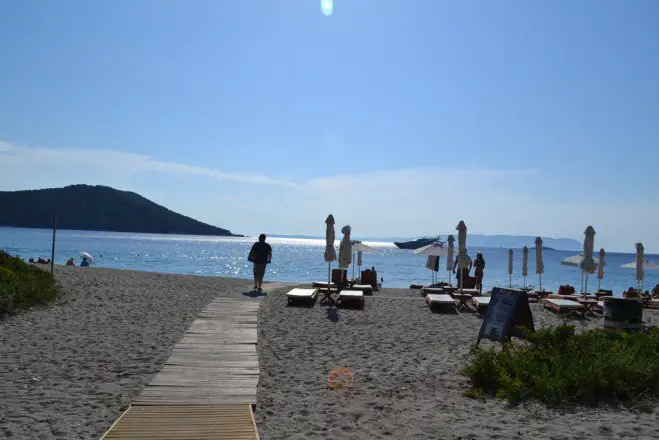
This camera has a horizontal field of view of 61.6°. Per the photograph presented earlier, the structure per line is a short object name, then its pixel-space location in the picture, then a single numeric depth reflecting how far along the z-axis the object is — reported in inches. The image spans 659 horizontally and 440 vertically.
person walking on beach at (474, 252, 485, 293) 830.5
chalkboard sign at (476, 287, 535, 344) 307.0
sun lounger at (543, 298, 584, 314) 513.3
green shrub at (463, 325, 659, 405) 219.3
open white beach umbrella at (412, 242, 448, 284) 823.7
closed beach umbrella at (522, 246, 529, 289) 862.9
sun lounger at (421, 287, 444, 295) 668.7
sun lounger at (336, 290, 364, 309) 531.5
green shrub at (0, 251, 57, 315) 402.6
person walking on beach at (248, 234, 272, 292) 610.2
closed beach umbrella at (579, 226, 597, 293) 651.5
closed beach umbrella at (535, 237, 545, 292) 758.5
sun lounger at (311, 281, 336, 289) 637.9
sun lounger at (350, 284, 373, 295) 675.4
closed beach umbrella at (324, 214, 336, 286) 637.9
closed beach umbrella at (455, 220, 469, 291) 624.3
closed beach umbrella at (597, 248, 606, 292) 739.3
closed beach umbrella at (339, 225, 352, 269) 706.8
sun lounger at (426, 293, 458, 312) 529.0
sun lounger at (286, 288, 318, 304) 517.3
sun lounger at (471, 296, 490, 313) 513.7
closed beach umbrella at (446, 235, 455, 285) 817.5
